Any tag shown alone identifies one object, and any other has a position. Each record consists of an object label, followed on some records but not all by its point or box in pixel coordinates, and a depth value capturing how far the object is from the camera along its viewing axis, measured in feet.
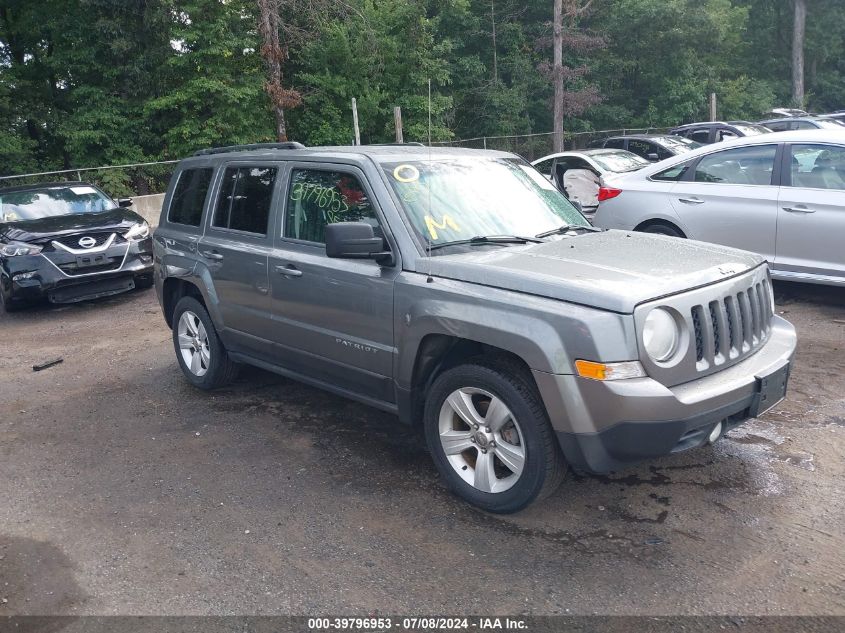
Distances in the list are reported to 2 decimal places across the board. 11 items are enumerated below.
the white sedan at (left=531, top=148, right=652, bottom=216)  42.24
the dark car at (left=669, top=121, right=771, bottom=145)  58.49
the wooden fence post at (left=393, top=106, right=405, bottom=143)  55.83
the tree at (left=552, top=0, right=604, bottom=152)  87.61
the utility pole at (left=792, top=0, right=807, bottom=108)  127.03
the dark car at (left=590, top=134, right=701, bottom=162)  53.11
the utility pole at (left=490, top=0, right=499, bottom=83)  101.24
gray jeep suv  11.37
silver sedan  23.11
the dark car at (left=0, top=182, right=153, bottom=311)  30.09
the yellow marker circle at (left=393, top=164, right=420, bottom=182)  15.01
